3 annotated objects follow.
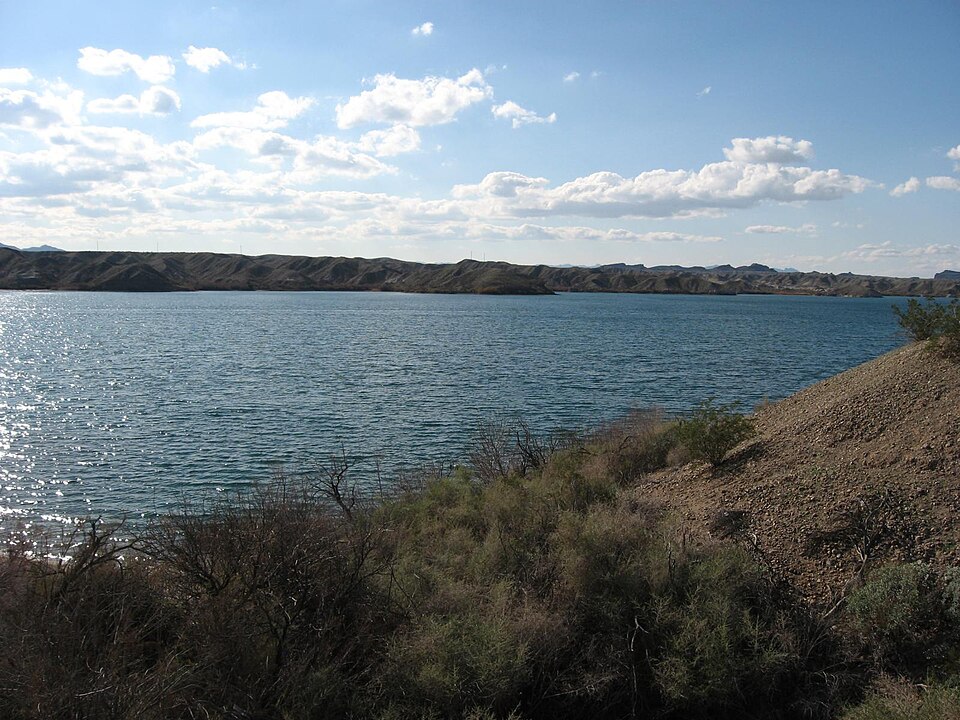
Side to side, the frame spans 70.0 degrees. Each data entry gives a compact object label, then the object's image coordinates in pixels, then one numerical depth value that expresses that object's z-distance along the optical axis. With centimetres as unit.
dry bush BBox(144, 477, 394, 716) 761
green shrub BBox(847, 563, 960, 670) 901
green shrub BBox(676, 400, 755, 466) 1472
